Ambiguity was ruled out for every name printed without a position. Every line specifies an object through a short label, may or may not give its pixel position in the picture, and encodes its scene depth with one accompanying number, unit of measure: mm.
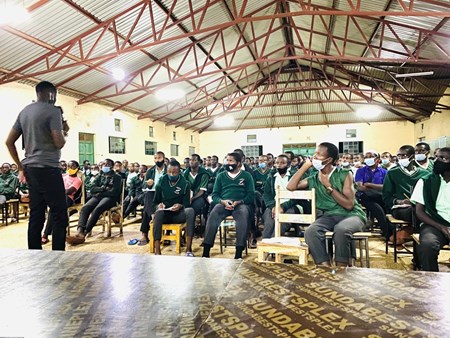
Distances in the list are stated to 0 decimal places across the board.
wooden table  724
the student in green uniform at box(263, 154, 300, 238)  3703
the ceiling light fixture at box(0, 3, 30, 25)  4801
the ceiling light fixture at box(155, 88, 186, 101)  10555
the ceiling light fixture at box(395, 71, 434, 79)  9166
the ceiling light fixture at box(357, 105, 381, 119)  16641
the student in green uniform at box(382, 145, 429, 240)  3772
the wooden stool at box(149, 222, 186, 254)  3959
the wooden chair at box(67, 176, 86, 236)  5426
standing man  2455
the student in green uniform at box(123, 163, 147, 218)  6298
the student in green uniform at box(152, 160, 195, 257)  3965
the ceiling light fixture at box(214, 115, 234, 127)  18672
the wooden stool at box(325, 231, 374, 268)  2695
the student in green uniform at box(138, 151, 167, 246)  4841
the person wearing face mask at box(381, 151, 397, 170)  6412
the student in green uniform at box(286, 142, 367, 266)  2707
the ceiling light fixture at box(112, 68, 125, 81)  8805
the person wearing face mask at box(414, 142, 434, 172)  4005
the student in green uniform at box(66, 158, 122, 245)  5051
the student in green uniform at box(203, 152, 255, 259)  3664
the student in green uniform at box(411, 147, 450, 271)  2604
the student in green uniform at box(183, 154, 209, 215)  5086
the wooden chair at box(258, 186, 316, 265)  2572
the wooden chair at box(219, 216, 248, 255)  4155
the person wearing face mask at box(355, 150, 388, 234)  4793
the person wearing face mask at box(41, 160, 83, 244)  5422
